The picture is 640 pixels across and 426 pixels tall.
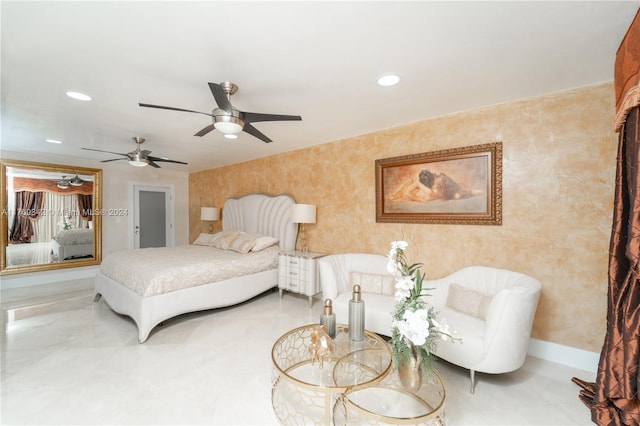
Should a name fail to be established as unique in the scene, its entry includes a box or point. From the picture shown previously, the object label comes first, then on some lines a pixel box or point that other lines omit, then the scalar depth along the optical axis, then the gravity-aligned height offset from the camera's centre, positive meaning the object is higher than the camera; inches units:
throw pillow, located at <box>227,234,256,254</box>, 165.2 -21.9
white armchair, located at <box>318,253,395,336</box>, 101.9 -33.7
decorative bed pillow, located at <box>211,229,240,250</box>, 179.0 -19.5
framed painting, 104.6 +11.5
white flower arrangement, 52.6 -23.9
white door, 236.6 -5.7
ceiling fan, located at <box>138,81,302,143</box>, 83.6 +31.2
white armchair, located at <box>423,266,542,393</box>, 73.5 -36.1
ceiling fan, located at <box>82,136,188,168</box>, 146.9 +30.6
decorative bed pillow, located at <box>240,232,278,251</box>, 166.8 -19.3
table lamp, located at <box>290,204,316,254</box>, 155.5 -1.1
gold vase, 56.7 -35.7
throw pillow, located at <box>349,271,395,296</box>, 116.6 -32.7
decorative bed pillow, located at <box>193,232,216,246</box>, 197.4 -22.7
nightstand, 147.7 -36.6
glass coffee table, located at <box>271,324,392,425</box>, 58.3 -39.8
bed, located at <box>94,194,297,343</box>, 114.2 -34.0
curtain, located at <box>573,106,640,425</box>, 47.1 -18.0
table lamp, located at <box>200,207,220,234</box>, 227.8 -3.0
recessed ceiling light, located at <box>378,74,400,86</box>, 81.6 +42.7
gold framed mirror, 177.9 -5.4
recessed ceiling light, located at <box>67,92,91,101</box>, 93.5 +41.8
